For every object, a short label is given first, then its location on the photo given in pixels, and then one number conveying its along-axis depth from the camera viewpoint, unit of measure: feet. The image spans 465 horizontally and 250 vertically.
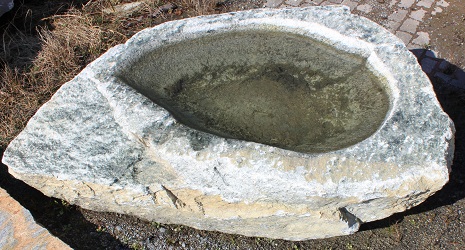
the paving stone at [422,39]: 14.44
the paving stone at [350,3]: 16.01
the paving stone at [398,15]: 15.29
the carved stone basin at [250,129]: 8.55
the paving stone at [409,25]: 14.90
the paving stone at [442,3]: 15.61
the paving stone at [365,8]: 15.85
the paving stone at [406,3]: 15.71
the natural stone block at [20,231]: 9.29
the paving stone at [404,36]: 14.58
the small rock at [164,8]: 16.31
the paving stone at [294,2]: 16.23
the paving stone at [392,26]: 15.01
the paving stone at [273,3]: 16.42
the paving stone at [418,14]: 15.25
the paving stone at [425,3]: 15.62
